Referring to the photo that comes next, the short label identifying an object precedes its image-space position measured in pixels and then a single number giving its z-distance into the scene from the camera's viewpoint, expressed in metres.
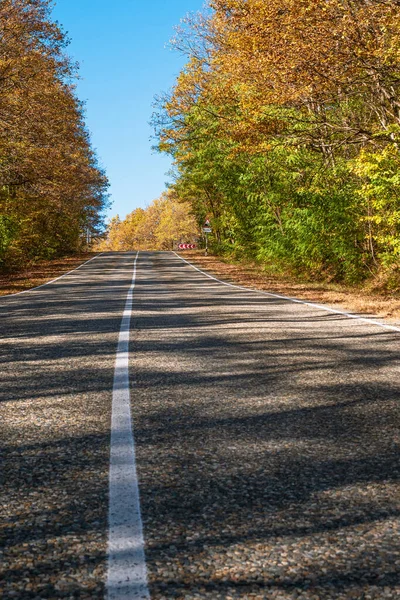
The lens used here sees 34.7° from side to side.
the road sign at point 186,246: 85.39
